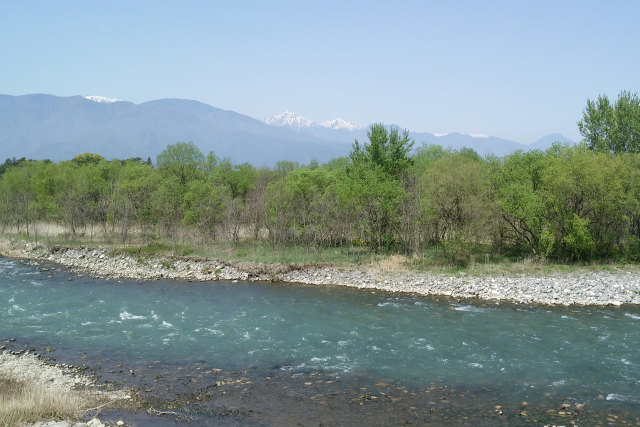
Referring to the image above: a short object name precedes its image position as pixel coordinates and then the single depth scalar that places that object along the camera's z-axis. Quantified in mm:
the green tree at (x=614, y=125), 42966
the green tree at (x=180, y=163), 53344
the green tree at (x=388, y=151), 44500
